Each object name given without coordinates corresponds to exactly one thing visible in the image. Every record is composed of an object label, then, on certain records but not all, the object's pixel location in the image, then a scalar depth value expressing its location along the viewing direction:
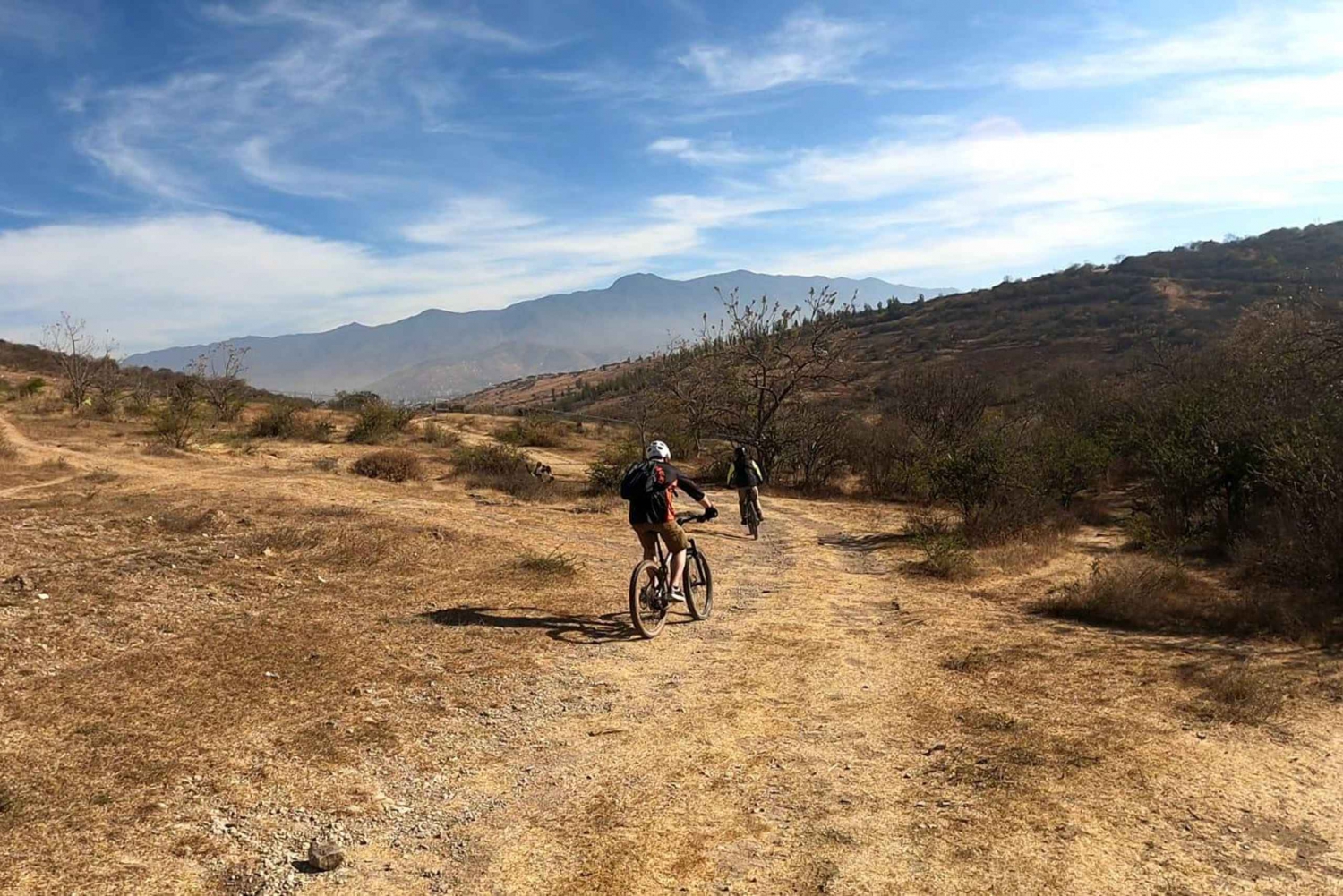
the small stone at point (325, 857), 3.68
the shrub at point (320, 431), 25.17
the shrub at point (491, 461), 19.08
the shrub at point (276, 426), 24.88
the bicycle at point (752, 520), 13.74
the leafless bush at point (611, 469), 18.52
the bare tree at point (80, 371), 29.67
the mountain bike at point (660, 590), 7.52
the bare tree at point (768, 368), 21.55
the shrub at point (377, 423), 25.89
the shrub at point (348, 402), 38.31
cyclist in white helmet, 7.54
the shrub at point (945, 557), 10.67
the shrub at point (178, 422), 20.73
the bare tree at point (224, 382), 28.41
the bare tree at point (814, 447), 21.67
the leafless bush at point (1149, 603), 8.02
